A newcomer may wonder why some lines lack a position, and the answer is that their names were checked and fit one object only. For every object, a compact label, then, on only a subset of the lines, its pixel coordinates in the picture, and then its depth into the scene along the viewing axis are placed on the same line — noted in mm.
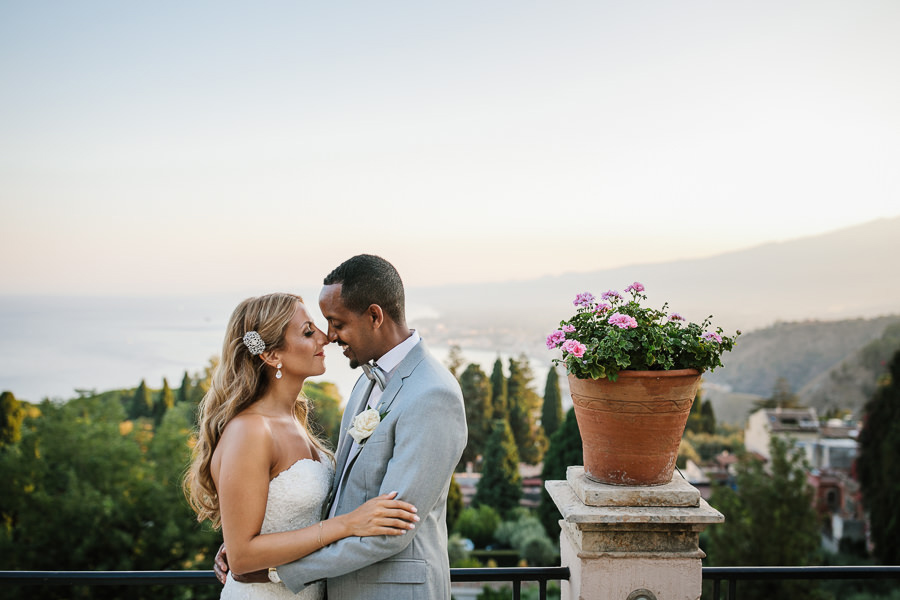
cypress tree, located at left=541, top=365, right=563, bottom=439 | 30891
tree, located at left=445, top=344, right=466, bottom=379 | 33469
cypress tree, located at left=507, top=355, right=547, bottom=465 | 31969
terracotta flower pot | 1867
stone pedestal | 1854
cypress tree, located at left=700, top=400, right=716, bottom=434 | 34750
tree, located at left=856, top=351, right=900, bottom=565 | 21375
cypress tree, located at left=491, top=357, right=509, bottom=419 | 33031
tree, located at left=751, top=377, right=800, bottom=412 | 32781
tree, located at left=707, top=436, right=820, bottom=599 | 19438
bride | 1745
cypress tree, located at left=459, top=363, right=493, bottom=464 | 32125
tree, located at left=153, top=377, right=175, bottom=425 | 31780
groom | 1601
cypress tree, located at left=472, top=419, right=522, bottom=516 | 28391
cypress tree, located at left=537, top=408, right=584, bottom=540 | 22634
